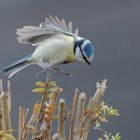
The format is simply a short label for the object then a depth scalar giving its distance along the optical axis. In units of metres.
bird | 4.76
